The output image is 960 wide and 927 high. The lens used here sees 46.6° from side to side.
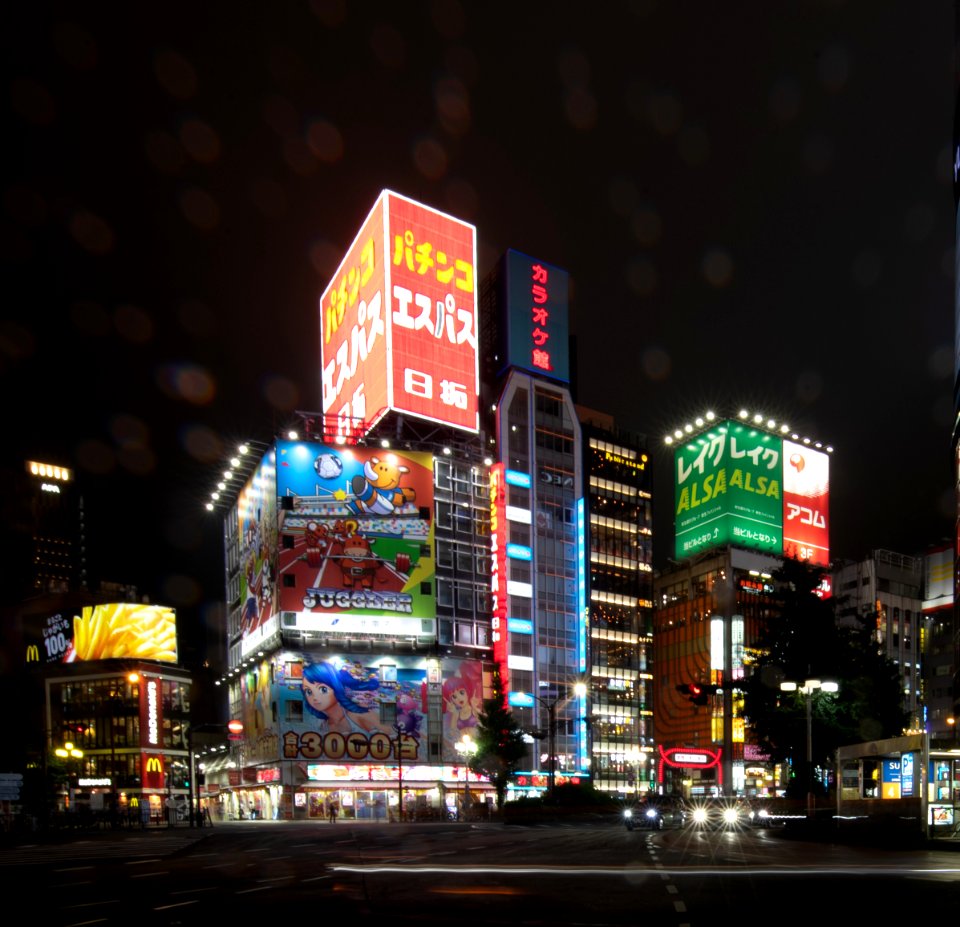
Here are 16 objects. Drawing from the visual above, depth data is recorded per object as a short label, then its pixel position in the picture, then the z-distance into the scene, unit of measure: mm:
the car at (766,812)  51031
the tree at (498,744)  83125
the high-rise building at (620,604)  131350
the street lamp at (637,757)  132125
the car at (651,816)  52562
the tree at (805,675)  61000
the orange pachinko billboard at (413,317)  104812
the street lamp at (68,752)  106250
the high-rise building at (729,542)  135500
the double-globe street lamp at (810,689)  45316
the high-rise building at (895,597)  159000
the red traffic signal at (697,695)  58938
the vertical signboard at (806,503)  139000
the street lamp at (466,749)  96250
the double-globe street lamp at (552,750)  76875
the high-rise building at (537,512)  112062
